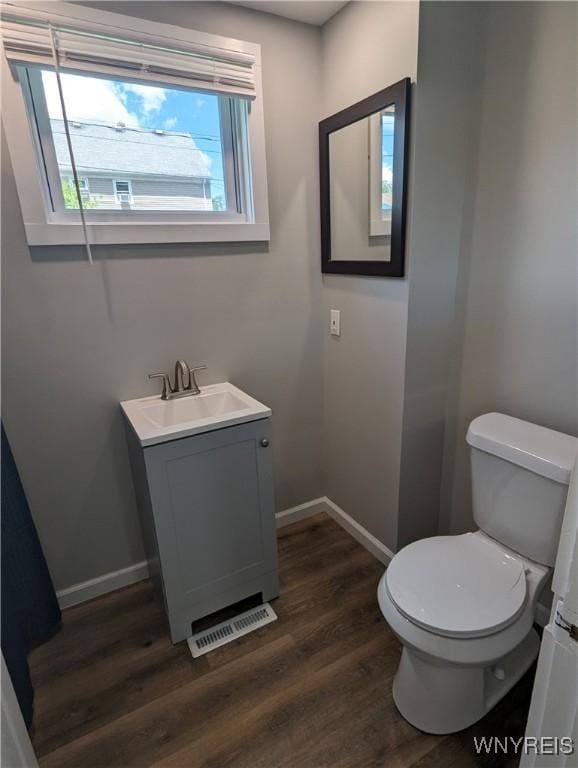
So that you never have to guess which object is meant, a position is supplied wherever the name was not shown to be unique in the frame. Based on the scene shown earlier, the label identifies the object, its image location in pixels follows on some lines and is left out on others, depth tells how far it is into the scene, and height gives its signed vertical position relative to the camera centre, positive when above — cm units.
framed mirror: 150 +27
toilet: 113 -98
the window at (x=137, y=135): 139 +47
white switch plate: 201 -33
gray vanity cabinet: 142 -92
